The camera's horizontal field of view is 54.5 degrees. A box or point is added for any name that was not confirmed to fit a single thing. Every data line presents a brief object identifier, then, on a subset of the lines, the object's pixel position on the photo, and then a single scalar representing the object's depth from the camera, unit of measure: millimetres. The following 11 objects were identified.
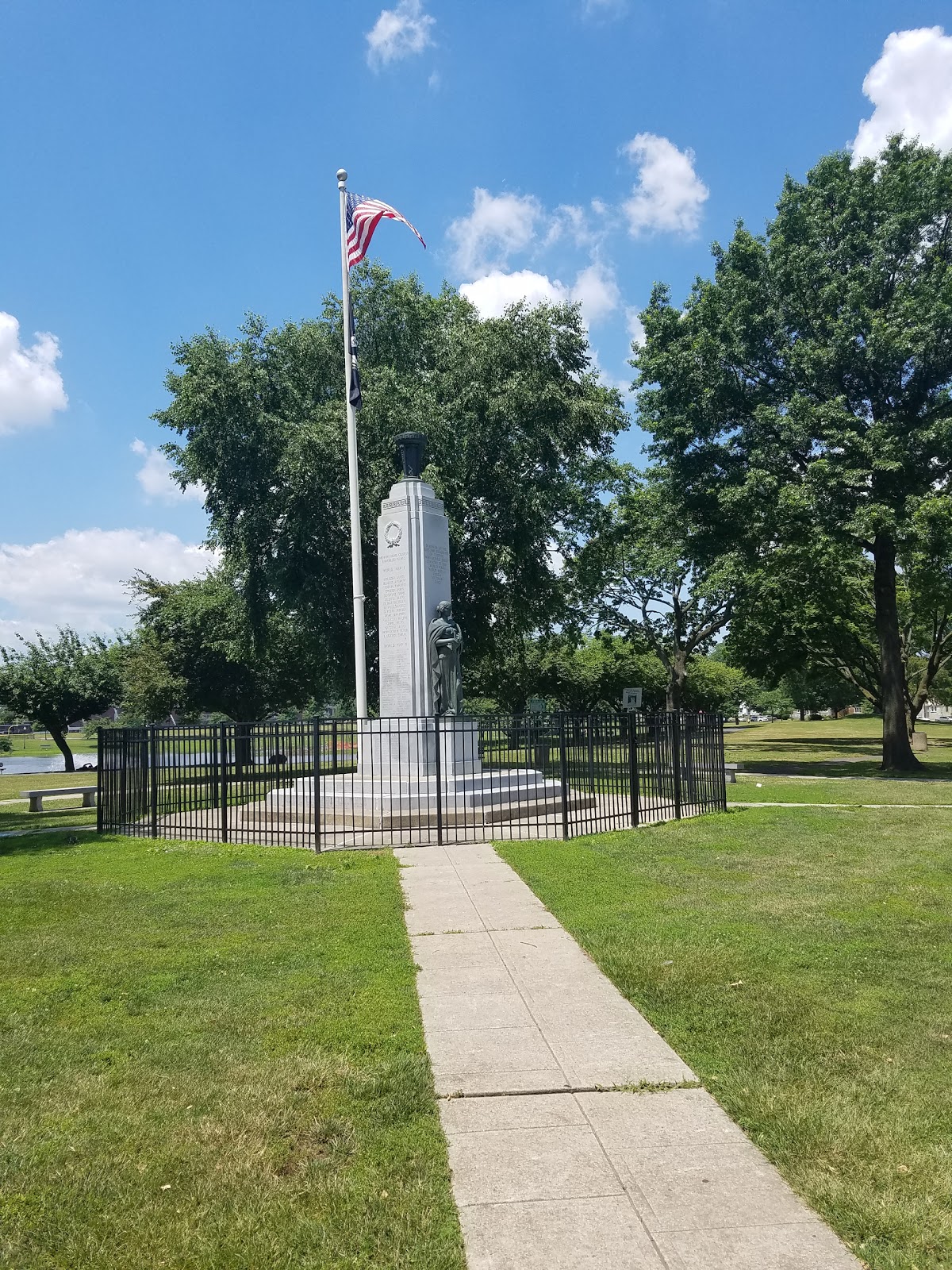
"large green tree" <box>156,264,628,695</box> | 23297
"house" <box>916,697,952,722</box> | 89250
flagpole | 17453
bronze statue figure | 16281
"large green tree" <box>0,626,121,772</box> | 38688
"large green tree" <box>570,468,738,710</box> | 28552
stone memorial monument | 14156
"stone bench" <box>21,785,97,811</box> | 22203
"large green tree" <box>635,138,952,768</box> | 22422
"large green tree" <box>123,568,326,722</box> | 34656
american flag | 17844
